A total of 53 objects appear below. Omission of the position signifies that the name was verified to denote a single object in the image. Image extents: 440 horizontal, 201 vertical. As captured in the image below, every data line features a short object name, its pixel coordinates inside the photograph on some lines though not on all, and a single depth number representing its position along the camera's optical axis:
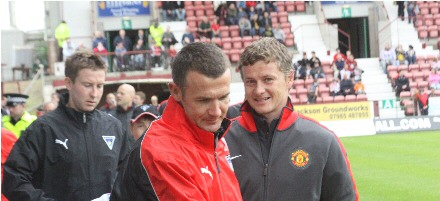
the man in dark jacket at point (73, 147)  4.58
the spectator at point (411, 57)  31.67
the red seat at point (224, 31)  32.06
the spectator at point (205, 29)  31.47
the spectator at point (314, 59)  30.20
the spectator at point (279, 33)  31.48
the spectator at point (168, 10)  33.22
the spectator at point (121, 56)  28.25
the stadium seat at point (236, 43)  31.91
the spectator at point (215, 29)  31.58
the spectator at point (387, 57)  31.88
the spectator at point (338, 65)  30.61
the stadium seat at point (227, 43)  31.59
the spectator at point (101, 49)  27.70
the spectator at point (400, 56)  31.72
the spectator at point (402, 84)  29.88
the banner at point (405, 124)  25.83
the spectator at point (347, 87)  29.26
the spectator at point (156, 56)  28.36
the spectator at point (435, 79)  30.33
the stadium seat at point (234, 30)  32.31
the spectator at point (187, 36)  28.86
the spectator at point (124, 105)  11.18
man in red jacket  2.78
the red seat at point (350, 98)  28.18
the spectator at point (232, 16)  32.46
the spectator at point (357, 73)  30.32
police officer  10.23
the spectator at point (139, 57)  28.42
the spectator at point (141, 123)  5.73
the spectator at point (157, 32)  29.39
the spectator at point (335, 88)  29.36
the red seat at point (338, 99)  28.49
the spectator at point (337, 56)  30.84
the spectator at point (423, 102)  27.40
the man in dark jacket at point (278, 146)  3.71
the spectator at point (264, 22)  32.12
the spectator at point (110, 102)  13.88
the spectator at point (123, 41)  29.17
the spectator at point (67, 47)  27.88
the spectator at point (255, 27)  32.25
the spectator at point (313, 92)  28.83
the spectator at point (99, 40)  28.45
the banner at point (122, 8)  33.25
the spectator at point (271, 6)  34.03
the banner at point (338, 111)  26.58
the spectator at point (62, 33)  28.69
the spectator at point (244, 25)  32.22
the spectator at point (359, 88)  29.46
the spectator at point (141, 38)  29.30
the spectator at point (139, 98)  13.89
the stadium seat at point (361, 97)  28.07
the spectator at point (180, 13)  33.44
